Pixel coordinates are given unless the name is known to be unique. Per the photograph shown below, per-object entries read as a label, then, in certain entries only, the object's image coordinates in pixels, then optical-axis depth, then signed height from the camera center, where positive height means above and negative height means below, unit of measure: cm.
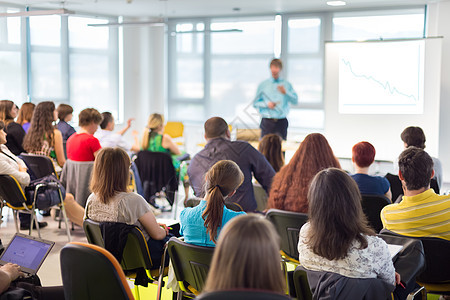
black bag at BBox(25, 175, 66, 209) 526 -85
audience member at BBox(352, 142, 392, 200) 400 -50
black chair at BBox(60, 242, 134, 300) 221 -69
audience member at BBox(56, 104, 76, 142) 638 -19
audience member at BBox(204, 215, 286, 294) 149 -41
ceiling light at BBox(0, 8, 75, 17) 726 +121
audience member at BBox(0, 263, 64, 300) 256 -88
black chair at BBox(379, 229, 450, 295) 291 -85
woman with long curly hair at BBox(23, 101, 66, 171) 581 -34
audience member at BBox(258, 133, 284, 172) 495 -41
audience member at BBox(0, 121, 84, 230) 501 -63
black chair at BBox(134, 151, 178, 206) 632 -77
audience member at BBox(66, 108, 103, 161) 539 -36
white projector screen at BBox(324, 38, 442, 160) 812 +4
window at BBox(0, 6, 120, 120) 958 +80
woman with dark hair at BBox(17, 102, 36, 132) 660 -13
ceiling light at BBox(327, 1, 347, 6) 891 +167
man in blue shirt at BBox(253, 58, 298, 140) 802 +6
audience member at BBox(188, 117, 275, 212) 443 -44
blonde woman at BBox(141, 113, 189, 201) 651 -41
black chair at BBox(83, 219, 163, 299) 320 -86
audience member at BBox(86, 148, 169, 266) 330 -57
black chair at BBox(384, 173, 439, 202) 465 -66
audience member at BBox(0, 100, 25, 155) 604 -37
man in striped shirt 305 -56
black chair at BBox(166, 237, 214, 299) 266 -79
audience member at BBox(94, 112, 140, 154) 655 -38
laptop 284 -78
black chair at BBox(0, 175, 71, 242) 501 -85
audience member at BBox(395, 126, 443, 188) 483 -27
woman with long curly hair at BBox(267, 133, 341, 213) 364 -45
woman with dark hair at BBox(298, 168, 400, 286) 233 -54
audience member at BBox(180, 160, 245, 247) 280 -54
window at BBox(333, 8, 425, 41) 938 +142
